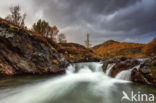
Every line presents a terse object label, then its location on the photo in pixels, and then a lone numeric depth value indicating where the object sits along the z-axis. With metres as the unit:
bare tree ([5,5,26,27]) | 18.75
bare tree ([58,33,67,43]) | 44.09
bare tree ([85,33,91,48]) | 56.97
